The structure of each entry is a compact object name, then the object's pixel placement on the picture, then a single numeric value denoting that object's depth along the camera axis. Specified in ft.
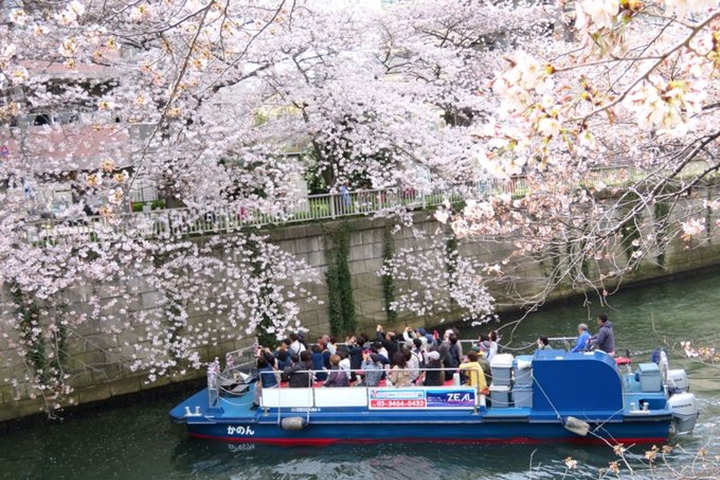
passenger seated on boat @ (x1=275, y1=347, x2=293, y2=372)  48.24
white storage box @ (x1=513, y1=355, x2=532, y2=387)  43.11
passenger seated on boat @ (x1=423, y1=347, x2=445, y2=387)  44.34
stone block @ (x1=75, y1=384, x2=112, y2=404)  52.49
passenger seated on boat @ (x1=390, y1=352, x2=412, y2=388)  44.34
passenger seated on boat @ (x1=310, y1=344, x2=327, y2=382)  46.98
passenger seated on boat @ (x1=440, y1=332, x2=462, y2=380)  45.16
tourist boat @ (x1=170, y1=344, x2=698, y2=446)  41.34
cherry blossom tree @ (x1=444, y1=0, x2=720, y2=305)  10.71
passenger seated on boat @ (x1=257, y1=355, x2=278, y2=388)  46.17
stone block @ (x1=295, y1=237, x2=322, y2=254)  63.26
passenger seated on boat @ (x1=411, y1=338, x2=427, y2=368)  46.44
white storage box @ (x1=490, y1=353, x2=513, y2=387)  43.11
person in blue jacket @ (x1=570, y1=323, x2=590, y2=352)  46.19
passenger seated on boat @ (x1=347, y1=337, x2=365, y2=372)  47.55
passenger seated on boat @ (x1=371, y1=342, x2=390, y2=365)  45.22
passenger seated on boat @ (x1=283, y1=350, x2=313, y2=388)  45.39
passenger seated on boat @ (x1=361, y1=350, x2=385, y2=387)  44.52
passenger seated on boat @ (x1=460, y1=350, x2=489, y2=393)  43.29
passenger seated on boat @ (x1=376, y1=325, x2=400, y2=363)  47.93
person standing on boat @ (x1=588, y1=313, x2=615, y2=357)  45.14
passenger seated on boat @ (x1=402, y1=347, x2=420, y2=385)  44.88
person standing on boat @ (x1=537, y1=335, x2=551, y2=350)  46.42
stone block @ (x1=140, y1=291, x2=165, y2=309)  55.31
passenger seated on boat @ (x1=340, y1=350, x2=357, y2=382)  45.77
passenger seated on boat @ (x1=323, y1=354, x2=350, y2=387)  45.45
